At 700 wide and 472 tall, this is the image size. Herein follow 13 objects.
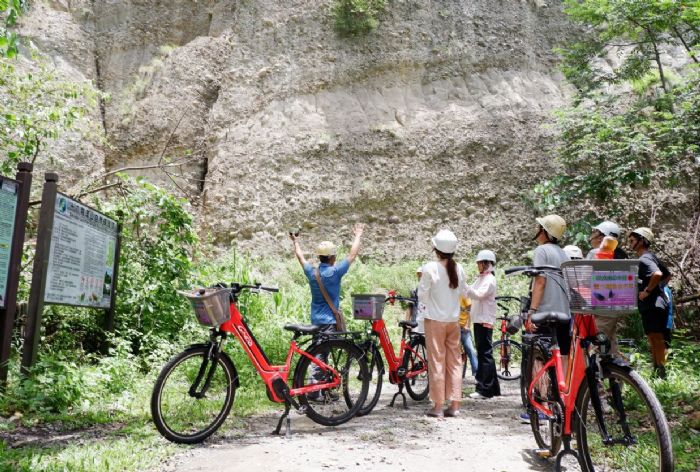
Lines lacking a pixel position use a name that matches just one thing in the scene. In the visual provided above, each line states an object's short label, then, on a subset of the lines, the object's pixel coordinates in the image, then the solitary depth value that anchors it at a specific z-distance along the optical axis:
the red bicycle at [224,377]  4.59
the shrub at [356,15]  18.14
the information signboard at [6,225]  5.47
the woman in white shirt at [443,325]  5.86
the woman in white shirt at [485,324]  6.92
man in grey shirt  4.97
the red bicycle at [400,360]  6.10
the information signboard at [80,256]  5.98
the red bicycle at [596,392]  3.49
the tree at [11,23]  4.90
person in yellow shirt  7.85
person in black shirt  6.86
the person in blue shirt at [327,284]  6.45
